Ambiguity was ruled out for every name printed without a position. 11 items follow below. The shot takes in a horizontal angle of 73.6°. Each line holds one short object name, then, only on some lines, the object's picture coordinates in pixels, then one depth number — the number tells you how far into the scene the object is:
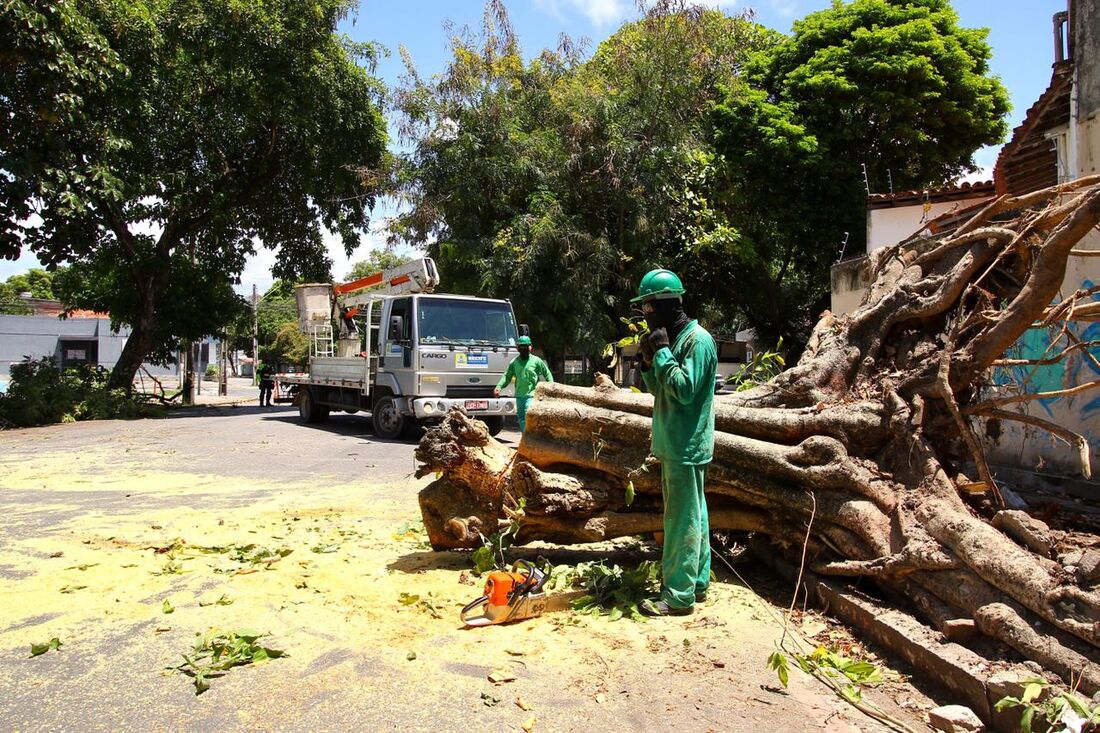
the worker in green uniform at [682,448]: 4.23
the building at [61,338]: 43.50
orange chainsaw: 4.09
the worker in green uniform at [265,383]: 24.03
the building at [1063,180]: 7.25
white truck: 12.40
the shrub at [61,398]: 16.70
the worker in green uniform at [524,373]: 9.57
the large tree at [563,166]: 16.80
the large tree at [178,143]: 14.67
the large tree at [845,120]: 19.41
